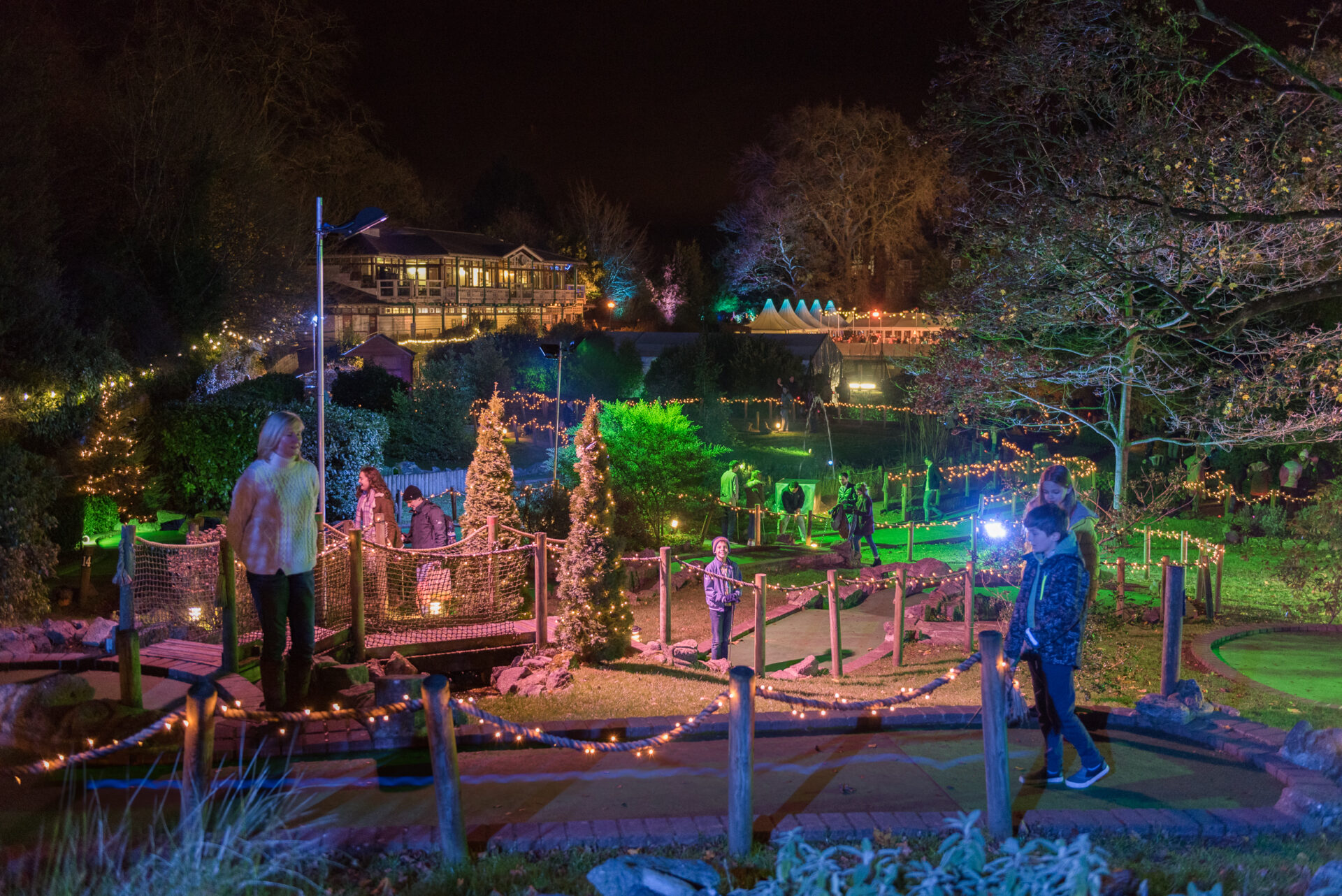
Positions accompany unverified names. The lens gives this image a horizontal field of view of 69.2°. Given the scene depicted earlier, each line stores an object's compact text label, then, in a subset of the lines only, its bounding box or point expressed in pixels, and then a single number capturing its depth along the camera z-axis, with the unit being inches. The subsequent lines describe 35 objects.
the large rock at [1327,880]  151.6
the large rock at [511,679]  328.8
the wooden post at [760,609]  367.2
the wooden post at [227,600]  261.6
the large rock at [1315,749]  201.9
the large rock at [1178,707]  232.1
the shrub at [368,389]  951.6
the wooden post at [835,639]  382.6
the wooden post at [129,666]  225.6
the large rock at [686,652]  392.8
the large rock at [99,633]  313.1
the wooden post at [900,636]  384.8
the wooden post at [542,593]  366.9
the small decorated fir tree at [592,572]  356.5
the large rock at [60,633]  319.6
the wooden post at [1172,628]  238.7
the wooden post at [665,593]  413.1
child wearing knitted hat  387.9
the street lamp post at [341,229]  428.5
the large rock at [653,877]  150.6
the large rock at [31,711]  209.6
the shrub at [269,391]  734.5
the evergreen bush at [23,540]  382.9
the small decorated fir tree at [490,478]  494.0
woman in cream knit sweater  211.5
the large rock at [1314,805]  181.9
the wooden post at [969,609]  404.5
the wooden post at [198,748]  157.2
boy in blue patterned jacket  191.8
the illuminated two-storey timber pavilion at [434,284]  1736.1
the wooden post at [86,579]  434.6
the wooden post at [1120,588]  449.4
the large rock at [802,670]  391.1
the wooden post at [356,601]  314.3
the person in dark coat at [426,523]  441.1
